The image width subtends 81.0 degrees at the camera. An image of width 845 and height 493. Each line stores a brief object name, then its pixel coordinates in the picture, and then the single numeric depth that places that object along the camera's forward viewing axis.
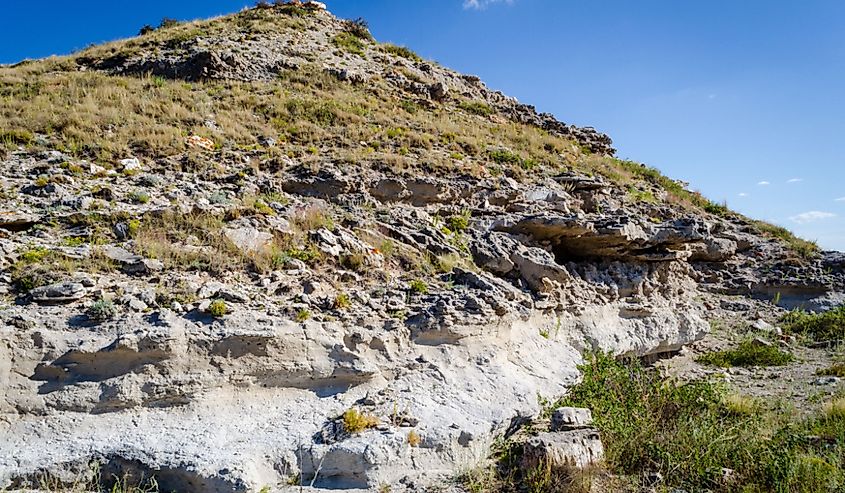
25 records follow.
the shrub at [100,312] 5.70
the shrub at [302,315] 6.45
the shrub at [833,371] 10.00
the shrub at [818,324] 12.55
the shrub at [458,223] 10.92
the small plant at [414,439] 5.61
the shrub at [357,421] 5.52
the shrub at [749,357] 11.00
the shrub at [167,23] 27.97
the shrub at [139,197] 9.16
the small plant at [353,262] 8.06
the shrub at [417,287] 7.83
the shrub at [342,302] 6.90
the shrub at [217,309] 6.03
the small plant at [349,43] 26.00
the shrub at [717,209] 20.88
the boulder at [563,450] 5.20
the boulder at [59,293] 5.82
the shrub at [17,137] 11.31
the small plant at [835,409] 7.23
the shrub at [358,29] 28.95
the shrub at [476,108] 22.64
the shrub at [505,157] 16.05
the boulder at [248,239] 7.69
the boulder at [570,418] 6.06
